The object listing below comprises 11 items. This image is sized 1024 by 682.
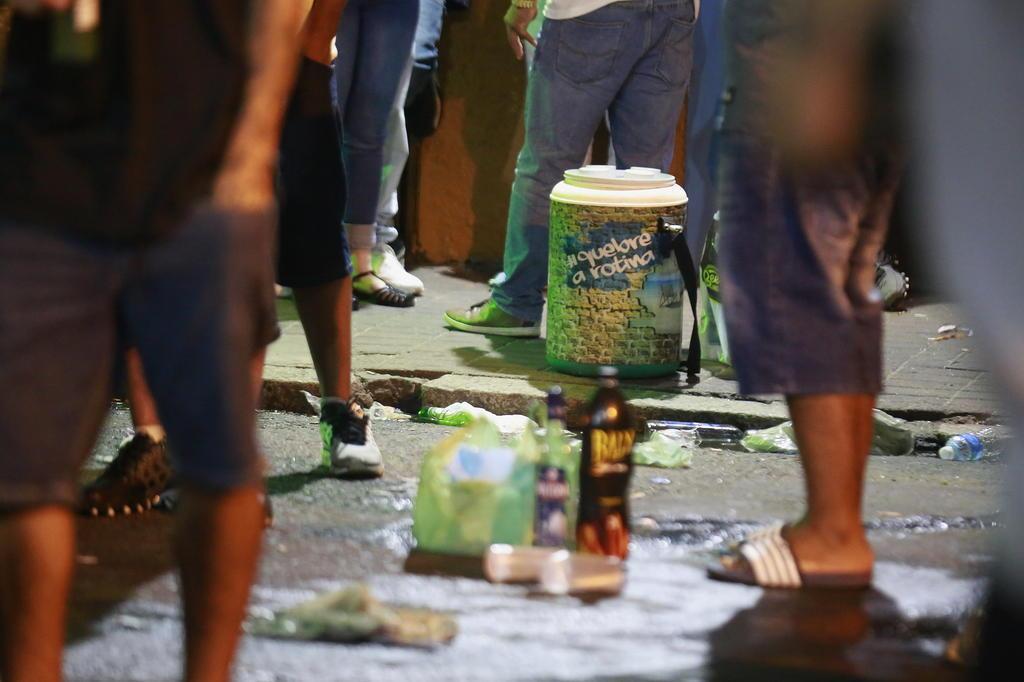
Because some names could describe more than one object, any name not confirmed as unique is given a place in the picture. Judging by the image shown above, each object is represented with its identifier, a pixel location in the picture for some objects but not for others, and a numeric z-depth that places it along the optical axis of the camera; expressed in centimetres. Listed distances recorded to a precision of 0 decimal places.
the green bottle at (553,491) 849
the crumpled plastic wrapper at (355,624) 716
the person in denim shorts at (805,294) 779
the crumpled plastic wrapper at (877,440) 1170
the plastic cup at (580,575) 799
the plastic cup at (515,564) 811
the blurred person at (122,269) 525
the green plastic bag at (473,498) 855
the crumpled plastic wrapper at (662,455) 1084
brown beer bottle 852
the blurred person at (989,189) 299
